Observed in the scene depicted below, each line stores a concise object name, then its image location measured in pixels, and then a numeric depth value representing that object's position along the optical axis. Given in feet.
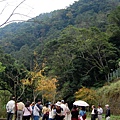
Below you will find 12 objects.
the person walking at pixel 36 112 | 47.50
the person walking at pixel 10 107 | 45.18
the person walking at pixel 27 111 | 46.07
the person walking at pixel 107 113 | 60.44
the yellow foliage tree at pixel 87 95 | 125.90
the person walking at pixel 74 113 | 41.83
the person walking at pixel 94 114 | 60.59
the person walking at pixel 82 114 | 48.56
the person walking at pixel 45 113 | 49.78
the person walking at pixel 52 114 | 39.22
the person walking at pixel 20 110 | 43.96
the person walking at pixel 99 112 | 62.10
